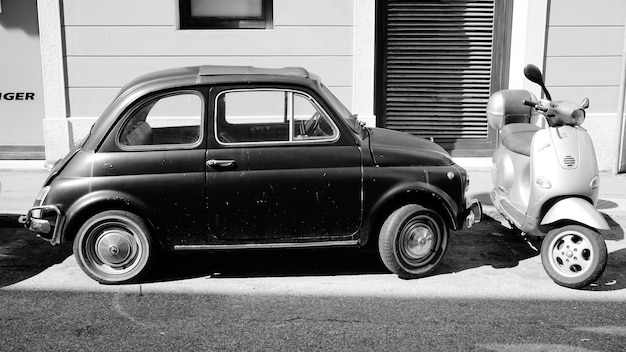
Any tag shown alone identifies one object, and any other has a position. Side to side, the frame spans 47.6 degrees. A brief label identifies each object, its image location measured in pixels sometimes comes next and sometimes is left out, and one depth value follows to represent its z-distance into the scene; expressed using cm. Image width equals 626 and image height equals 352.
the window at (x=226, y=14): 957
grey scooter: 538
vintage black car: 550
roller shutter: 991
